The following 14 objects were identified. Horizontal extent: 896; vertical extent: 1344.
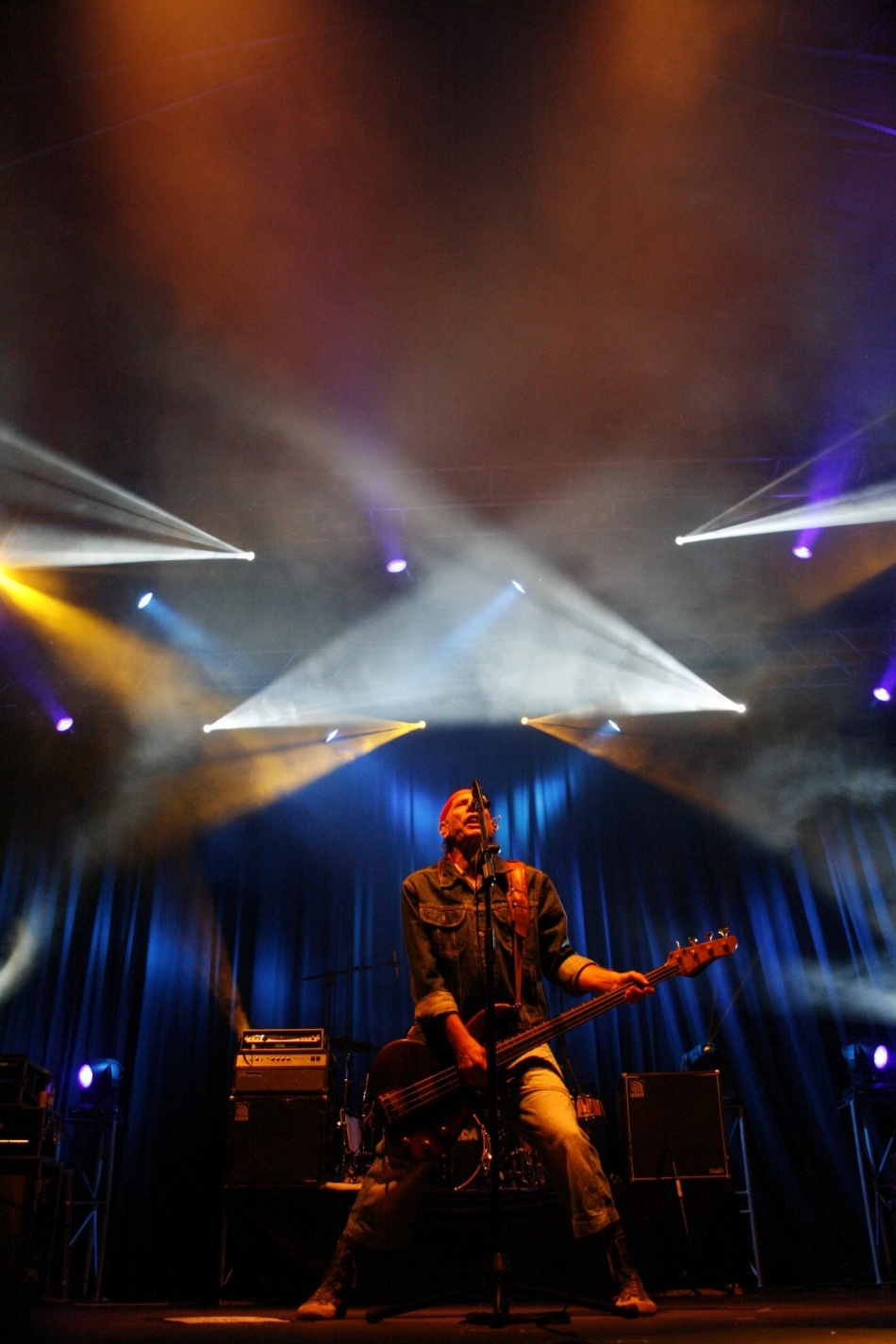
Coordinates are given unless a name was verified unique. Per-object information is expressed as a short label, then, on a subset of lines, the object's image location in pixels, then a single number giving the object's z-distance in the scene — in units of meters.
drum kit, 6.17
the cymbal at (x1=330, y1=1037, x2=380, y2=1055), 6.98
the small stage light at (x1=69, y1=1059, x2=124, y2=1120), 7.20
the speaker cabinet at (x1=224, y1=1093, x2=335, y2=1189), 5.61
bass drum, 6.23
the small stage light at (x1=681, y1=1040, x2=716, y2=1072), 6.77
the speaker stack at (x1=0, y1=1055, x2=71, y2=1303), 5.85
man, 3.26
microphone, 3.39
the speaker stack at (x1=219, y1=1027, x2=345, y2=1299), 5.36
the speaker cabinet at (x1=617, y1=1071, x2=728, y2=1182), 5.76
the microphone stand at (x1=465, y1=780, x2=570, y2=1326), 2.89
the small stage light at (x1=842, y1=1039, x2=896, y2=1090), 7.03
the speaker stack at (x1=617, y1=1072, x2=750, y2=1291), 5.41
